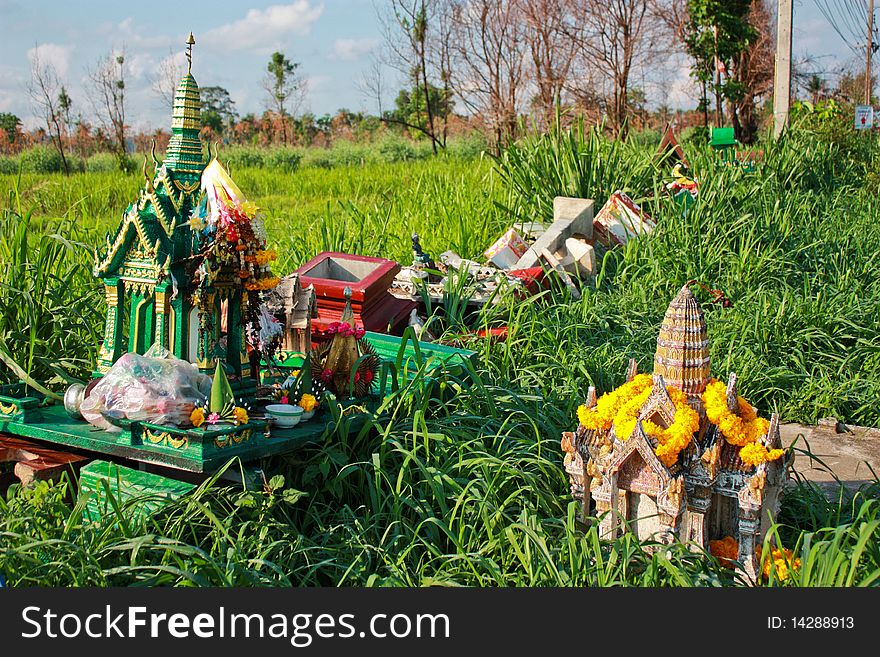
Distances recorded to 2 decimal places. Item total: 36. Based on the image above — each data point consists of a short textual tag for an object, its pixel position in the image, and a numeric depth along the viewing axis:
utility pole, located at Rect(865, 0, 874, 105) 29.11
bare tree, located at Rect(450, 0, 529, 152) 17.14
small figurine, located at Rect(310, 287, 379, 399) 3.78
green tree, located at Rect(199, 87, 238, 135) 26.89
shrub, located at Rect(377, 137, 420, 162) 17.41
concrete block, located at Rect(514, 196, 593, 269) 6.12
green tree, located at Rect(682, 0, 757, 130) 16.22
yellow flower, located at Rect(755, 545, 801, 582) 2.85
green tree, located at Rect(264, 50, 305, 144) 26.02
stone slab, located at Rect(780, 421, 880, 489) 4.20
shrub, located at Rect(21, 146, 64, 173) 15.84
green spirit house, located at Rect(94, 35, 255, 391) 3.32
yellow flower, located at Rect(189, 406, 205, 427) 3.08
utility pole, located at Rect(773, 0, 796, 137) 14.03
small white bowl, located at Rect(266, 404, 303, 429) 3.40
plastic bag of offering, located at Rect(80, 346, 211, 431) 3.09
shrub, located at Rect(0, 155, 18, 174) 15.85
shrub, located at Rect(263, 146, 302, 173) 15.59
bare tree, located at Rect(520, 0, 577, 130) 17.11
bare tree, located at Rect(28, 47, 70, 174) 16.98
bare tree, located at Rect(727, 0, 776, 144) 19.67
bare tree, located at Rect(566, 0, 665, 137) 17.72
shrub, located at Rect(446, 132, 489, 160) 14.37
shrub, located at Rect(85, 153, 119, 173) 16.46
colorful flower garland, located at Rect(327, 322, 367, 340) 3.82
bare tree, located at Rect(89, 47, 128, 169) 19.62
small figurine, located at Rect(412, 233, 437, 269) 5.77
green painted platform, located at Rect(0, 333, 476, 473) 3.02
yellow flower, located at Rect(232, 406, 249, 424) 3.13
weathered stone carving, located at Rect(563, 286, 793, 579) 2.97
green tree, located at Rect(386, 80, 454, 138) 22.39
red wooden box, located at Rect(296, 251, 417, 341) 4.84
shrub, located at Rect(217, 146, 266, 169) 16.86
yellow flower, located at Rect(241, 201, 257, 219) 3.34
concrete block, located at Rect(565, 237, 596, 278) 6.36
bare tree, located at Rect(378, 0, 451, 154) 18.05
